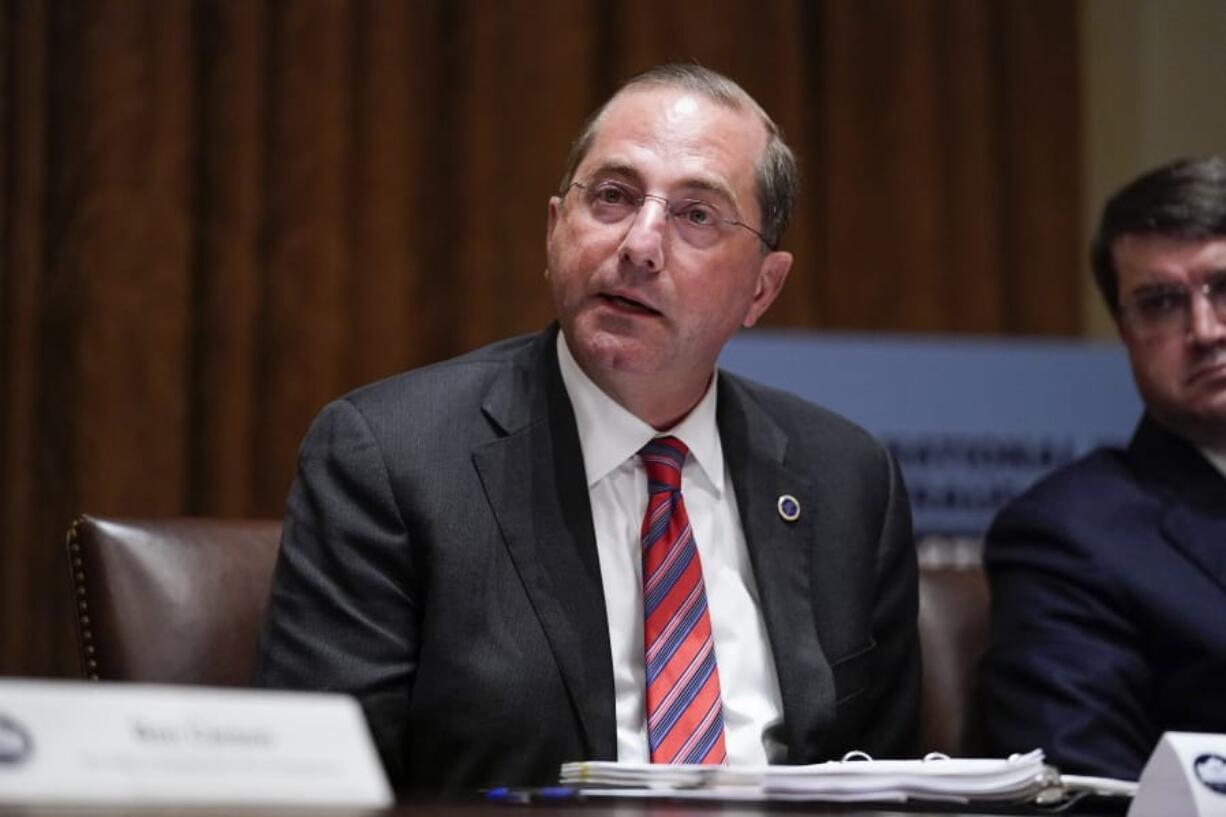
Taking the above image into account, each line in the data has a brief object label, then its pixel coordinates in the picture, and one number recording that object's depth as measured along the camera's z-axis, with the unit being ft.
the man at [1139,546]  14.46
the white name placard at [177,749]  12.20
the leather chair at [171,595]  14.07
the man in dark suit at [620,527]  13.85
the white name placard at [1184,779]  13.04
